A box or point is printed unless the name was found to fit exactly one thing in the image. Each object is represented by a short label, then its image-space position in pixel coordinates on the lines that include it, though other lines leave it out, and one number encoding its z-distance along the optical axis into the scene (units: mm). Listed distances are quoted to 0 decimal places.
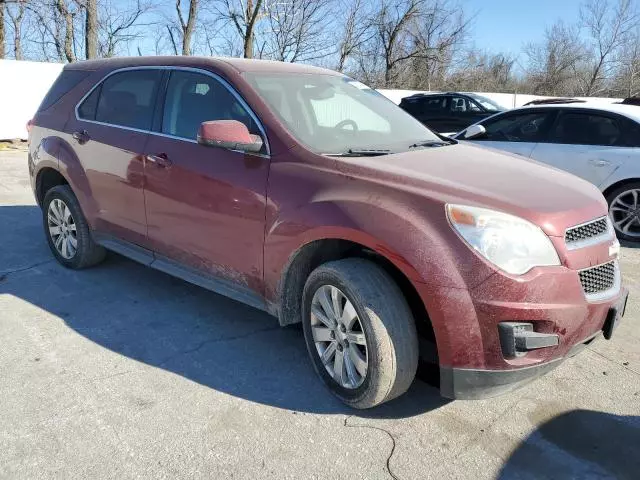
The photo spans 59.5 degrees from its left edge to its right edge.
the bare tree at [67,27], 21716
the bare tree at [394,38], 38000
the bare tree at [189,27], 26047
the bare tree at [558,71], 42688
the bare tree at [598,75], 41625
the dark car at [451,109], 15742
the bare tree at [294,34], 30575
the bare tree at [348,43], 34188
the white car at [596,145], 6133
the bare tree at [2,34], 21078
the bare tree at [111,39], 28234
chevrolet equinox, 2490
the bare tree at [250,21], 24225
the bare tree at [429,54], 38562
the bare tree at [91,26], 20734
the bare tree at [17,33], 24912
